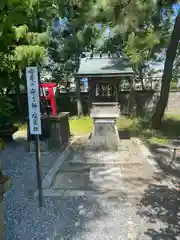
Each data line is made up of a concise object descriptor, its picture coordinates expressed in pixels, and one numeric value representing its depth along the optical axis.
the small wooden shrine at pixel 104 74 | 6.15
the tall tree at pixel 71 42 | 11.20
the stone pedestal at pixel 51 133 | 6.02
